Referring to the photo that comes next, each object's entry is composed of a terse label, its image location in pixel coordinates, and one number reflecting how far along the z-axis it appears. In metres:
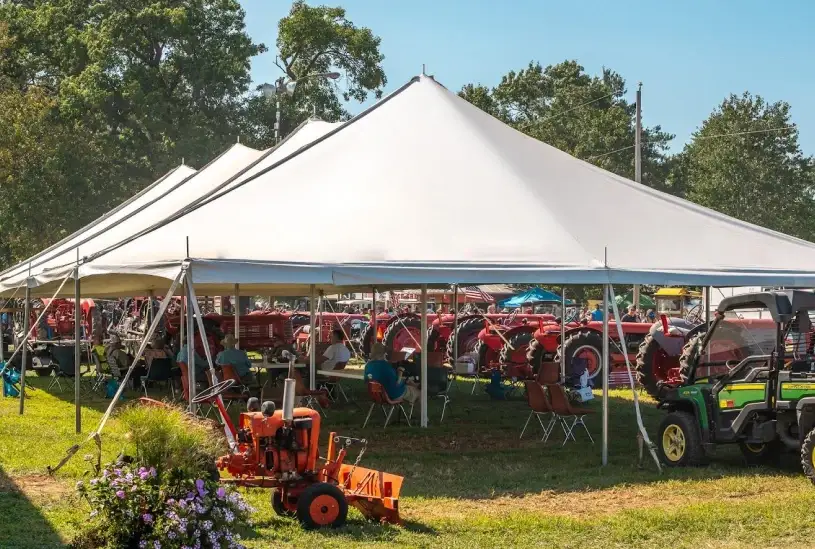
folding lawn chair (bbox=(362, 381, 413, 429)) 12.80
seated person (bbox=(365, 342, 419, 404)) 12.94
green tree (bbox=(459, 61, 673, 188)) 52.69
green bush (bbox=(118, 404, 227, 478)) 6.09
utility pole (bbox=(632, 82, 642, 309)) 28.17
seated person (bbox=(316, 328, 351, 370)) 16.33
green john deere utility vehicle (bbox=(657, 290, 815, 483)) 9.35
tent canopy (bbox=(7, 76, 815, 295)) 10.23
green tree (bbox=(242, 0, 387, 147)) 44.16
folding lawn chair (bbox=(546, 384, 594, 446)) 11.62
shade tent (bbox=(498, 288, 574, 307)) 28.27
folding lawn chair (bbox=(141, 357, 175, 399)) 16.83
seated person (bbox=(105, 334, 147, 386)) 17.30
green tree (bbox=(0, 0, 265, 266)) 39.38
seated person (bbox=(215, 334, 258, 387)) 14.02
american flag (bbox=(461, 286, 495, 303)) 34.92
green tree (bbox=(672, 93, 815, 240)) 45.62
